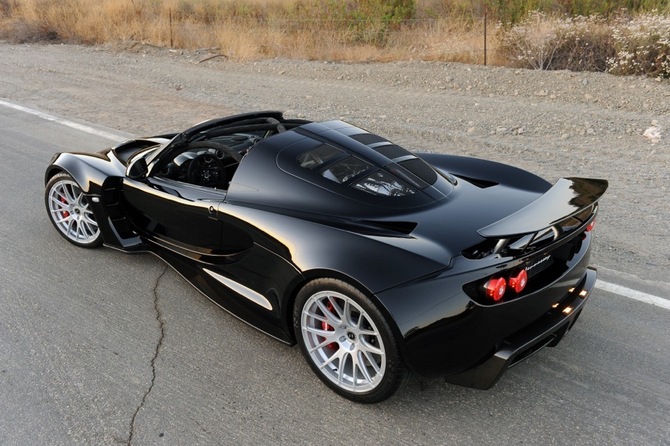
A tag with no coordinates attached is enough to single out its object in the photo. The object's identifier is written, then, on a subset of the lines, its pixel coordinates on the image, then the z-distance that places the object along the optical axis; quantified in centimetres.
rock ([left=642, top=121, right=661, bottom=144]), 775
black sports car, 288
